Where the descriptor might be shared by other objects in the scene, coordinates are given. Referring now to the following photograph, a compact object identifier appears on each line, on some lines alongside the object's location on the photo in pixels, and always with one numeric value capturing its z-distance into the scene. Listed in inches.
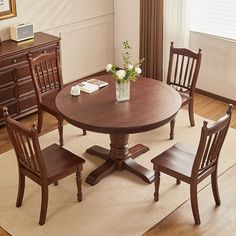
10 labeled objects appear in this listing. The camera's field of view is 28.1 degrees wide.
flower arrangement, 169.9
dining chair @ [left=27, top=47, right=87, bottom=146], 201.8
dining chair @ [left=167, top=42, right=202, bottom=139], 211.5
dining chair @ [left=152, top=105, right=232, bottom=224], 146.8
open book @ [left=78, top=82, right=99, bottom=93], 187.5
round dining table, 162.1
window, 235.6
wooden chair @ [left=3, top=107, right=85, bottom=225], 145.3
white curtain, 244.4
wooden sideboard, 213.3
